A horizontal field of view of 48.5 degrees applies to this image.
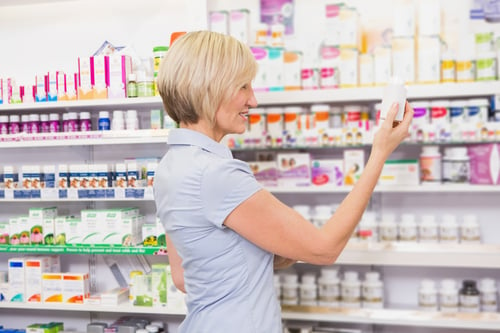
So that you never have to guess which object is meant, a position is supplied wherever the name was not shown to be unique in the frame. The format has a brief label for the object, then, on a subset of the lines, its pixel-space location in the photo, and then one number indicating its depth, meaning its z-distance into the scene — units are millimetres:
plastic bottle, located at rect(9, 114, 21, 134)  3375
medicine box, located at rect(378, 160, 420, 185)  3051
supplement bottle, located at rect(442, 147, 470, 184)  2971
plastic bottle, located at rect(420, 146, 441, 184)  3004
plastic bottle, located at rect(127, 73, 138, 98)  3127
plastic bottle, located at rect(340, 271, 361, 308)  3114
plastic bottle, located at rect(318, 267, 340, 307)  3143
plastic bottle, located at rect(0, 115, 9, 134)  3389
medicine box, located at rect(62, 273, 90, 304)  3309
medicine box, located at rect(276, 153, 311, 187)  3154
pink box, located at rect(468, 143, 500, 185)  2914
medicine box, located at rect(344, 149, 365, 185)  3102
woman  1300
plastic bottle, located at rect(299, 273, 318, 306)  3168
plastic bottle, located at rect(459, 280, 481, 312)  2975
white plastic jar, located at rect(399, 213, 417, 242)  3072
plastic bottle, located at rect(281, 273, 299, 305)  3191
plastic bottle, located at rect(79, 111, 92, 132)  3266
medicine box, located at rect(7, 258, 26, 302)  3389
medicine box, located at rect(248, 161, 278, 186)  3178
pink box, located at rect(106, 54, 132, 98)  3139
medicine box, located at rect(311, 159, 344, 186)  3121
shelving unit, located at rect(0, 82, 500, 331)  2885
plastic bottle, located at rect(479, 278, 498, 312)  2980
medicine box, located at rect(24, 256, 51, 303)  3357
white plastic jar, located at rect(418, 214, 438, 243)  3053
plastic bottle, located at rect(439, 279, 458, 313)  3000
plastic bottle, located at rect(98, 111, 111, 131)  3213
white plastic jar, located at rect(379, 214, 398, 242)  3104
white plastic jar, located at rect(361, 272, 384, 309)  3098
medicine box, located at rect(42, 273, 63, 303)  3334
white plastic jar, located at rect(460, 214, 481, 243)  3027
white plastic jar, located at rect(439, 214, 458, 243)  3031
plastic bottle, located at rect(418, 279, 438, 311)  3037
